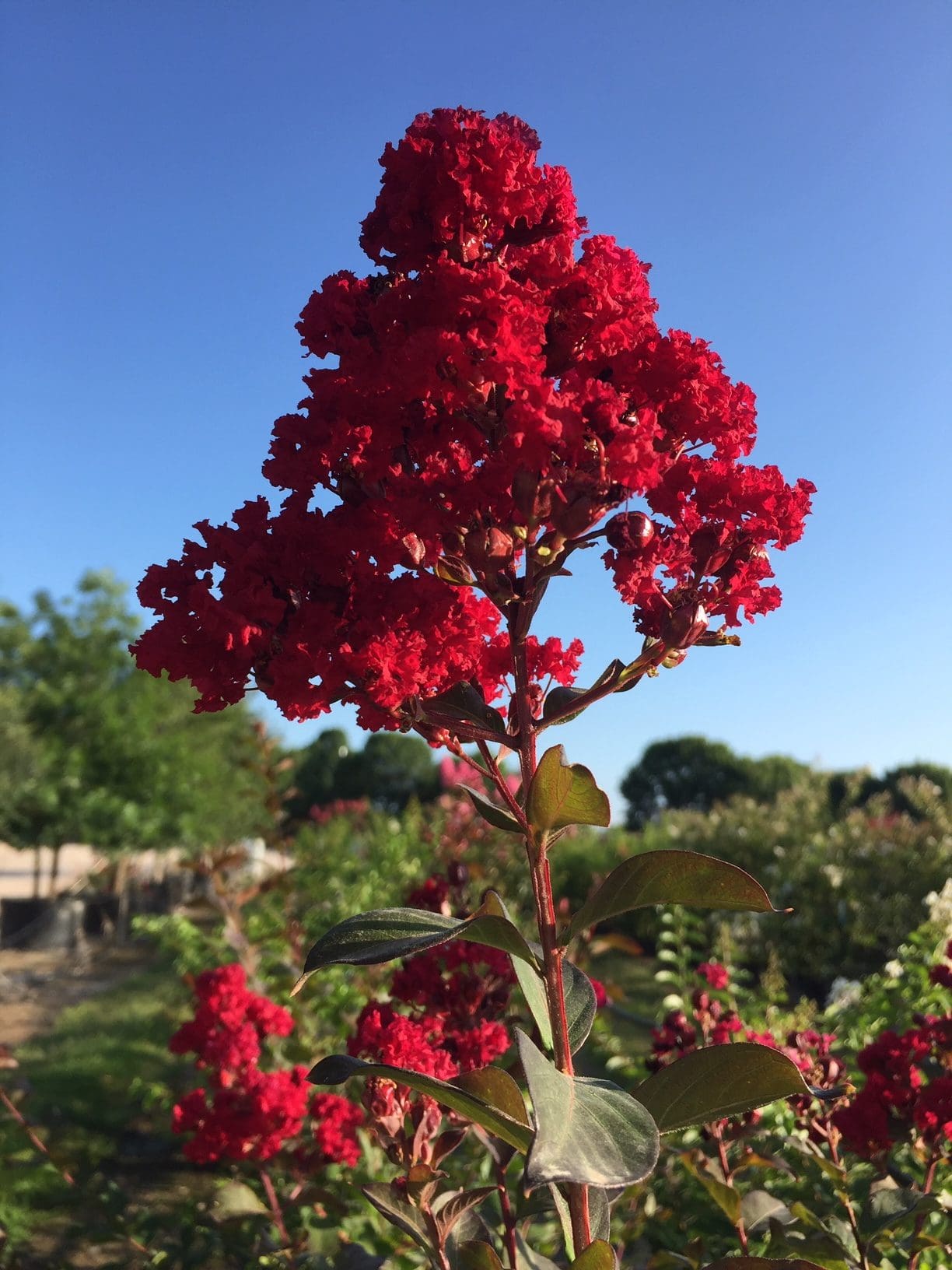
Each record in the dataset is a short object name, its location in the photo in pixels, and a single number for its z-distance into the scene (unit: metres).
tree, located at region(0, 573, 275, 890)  10.41
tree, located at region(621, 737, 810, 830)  20.98
